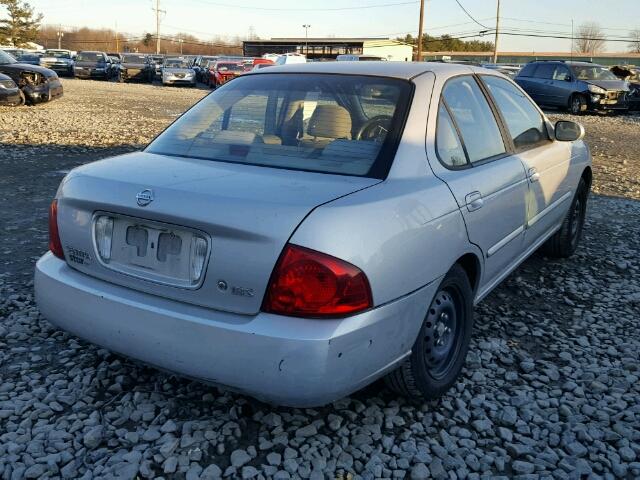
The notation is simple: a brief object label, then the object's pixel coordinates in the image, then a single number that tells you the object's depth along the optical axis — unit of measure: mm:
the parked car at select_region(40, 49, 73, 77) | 35938
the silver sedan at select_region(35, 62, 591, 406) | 2227
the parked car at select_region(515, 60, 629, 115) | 19828
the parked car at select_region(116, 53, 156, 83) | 33906
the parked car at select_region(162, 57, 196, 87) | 31578
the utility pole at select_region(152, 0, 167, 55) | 81244
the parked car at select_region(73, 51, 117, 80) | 34375
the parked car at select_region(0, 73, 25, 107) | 14005
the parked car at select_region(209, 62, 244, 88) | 29312
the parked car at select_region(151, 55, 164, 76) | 35781
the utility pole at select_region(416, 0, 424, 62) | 35228
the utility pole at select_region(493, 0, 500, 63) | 55156
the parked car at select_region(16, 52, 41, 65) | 35000
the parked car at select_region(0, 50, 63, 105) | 15406
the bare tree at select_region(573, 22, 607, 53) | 78875
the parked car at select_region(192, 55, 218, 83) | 34666
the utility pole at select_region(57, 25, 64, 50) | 102688
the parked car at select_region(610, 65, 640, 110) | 21047
